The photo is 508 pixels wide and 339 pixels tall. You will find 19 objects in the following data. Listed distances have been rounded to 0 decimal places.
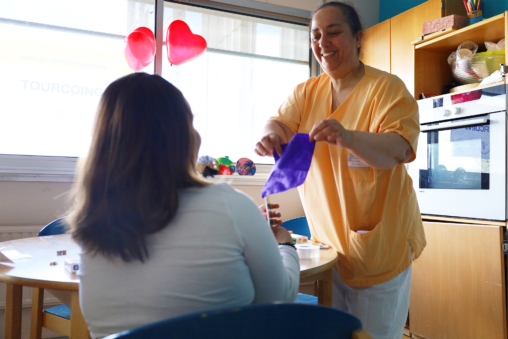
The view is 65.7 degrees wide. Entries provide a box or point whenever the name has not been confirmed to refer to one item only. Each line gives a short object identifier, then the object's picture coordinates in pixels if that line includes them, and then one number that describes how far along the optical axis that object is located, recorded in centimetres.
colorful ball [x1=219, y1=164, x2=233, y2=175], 315
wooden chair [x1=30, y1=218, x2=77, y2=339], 165
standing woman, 123
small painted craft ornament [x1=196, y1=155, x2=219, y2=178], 276
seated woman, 73
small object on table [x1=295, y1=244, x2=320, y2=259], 145
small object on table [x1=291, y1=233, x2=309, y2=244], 173
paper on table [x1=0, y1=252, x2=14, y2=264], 139
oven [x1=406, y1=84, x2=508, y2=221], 226
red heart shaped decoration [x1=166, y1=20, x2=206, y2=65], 283
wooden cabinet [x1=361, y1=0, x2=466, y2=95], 281
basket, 249
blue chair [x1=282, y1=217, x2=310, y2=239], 249
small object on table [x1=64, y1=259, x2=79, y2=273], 124
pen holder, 273
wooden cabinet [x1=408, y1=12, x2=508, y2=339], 224
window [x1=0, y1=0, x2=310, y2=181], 279
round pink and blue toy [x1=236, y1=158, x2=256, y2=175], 321
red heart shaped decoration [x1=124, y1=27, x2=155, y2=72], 270
